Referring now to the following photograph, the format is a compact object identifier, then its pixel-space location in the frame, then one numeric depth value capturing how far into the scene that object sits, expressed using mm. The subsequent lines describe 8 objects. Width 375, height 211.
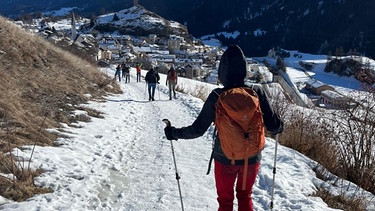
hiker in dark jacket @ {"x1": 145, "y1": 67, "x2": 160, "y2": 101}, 15120
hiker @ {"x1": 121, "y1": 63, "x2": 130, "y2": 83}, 26844
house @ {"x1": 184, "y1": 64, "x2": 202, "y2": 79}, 66125
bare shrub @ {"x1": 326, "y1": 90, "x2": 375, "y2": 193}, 5875
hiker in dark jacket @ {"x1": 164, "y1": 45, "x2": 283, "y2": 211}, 3238
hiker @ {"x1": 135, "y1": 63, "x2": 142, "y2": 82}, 27812
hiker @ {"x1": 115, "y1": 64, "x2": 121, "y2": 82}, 27378
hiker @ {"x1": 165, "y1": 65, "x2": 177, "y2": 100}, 15934
